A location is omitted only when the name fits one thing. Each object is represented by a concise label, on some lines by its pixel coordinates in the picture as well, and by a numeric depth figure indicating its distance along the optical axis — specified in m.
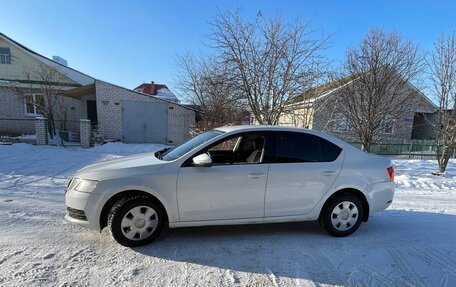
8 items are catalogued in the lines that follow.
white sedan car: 3.38
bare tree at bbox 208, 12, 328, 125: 9.91
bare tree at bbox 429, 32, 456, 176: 9.12
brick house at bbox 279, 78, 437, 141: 10.66
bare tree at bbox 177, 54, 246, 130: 10.70
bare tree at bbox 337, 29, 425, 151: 9.74
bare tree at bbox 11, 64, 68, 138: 16.00
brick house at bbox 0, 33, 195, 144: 16.30
